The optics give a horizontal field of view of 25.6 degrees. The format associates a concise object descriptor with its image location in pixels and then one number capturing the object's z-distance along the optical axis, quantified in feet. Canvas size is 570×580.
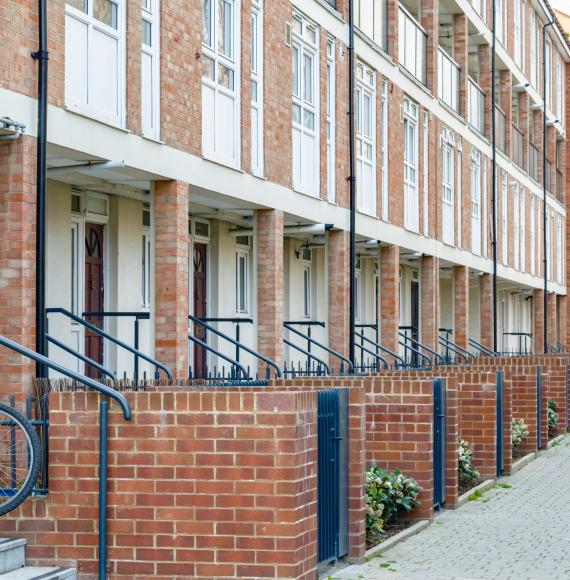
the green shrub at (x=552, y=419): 76.89
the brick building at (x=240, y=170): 39.06
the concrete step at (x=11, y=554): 25.25
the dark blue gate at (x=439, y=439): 42.34
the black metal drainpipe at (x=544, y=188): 134.82
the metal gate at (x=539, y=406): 66.54
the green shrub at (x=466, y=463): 50.03
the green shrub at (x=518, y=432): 65.05
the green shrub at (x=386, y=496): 36.91
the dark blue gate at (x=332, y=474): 30.71
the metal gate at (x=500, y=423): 55.21
